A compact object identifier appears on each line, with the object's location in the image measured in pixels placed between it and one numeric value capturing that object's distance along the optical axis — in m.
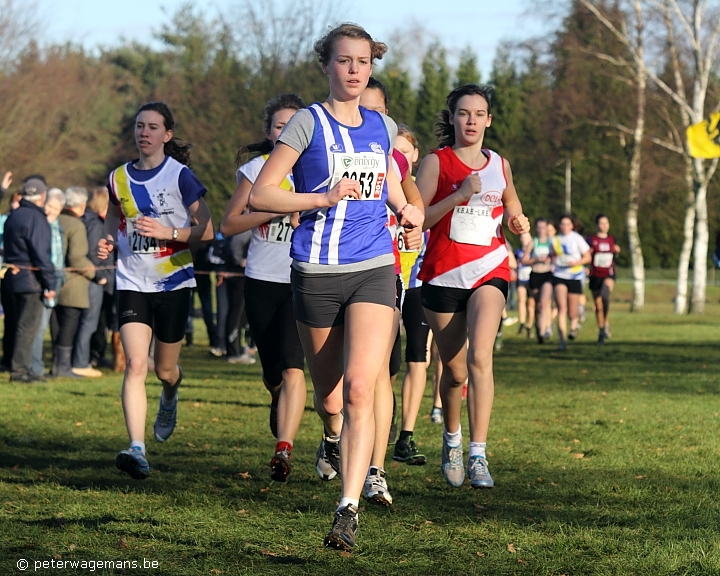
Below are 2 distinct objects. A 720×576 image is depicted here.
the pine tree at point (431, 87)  64.69
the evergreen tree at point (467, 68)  67.88
